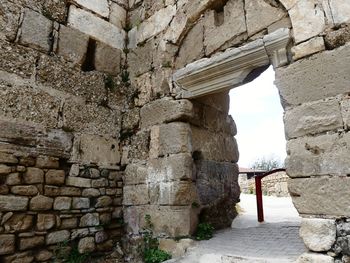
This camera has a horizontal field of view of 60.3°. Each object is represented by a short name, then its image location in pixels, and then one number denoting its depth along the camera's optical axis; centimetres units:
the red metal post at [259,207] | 394
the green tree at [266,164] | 3198
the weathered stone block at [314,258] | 211
